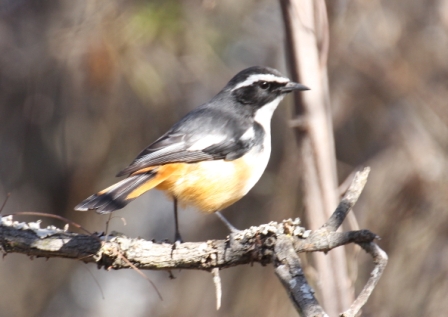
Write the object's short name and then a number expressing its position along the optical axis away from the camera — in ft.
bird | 26.16
